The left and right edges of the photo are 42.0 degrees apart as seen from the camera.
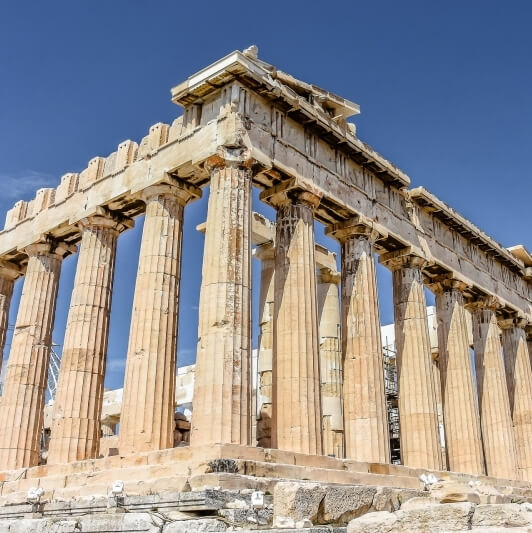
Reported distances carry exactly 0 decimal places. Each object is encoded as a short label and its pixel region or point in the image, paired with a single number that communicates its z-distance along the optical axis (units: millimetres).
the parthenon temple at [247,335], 14359
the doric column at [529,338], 33594
